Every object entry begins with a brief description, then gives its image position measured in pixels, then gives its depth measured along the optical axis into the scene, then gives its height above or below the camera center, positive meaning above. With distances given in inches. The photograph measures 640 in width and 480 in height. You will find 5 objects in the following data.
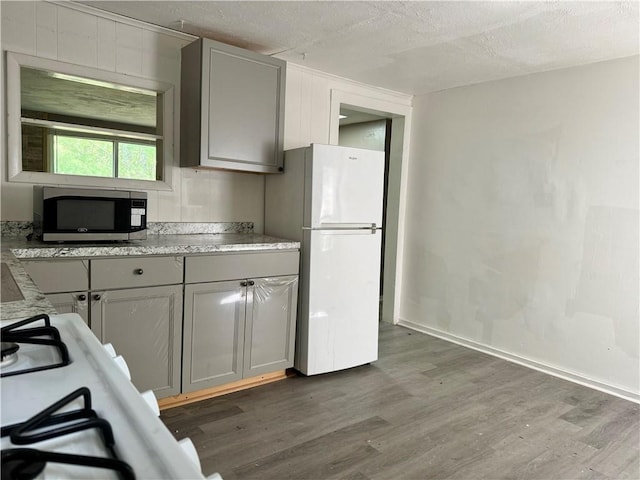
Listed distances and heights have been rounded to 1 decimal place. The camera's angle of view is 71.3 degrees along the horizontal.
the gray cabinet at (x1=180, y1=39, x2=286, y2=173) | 107.7 +23.4
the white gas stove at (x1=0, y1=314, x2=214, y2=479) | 20.5 -12.5
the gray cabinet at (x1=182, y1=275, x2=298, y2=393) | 100.7 -30.7
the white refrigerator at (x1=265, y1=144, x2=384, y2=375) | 114.8 -10.0
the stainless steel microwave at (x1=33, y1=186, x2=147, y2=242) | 87.0 -3.9
